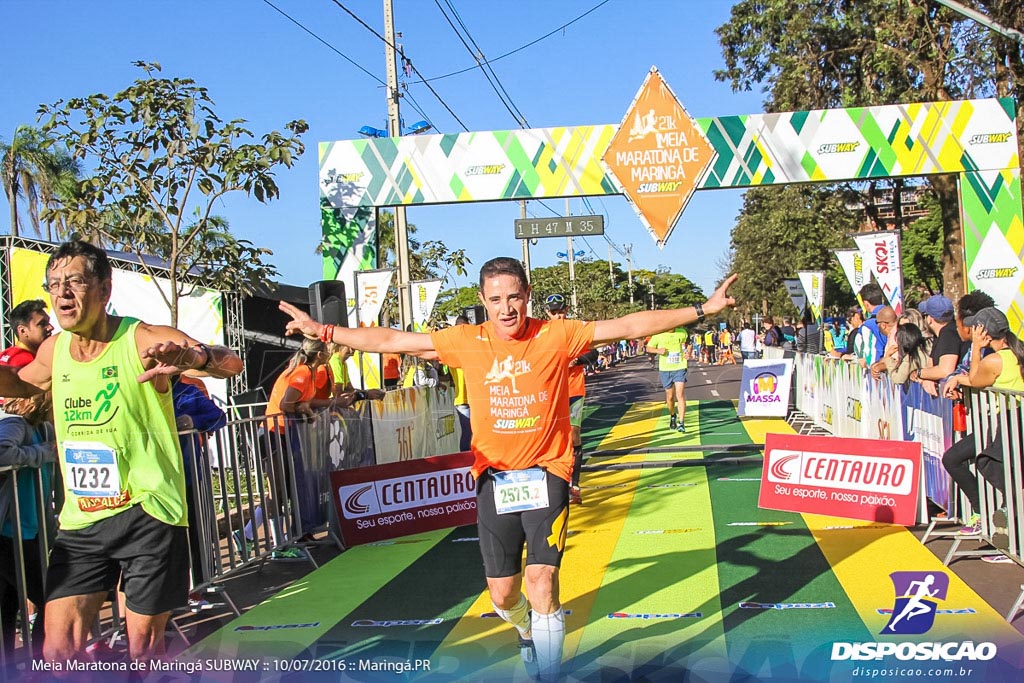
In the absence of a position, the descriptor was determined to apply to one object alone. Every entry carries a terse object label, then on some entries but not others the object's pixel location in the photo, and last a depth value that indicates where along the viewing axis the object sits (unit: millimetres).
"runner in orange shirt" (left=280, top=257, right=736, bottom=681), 4387
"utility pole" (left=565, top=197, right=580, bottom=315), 39500
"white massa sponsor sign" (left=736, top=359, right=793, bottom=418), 17381
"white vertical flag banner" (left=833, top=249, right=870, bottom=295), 15203
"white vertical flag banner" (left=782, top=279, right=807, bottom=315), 25625
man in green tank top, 3762
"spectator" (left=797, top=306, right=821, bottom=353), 21284
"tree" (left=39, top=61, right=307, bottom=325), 10539
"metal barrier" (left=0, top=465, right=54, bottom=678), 4656
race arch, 12703
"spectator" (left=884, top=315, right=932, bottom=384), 8398
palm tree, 33812
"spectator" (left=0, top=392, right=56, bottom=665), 4672
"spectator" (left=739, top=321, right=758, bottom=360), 31730
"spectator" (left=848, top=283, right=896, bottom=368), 12234
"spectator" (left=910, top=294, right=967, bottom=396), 7305
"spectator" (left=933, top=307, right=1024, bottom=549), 6195
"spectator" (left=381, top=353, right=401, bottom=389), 15445
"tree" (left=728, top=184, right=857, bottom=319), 35500
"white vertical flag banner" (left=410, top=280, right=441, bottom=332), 16062
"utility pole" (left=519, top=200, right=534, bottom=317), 28184
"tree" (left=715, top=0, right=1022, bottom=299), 20016
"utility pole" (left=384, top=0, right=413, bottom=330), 16266
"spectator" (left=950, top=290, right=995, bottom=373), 7469
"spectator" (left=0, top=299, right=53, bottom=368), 5590
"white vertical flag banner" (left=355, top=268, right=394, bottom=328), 12914
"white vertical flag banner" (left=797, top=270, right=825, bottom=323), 21328
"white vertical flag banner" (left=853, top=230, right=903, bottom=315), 13906
